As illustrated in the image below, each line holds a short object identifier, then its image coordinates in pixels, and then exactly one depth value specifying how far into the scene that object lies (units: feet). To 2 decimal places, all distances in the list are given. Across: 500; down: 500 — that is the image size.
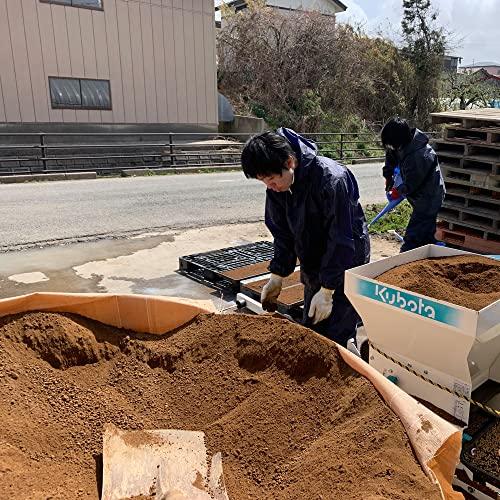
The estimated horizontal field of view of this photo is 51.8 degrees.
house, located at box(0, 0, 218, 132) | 42.19
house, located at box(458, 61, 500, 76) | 210.38
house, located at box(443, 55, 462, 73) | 83.93
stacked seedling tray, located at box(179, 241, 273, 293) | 16.63
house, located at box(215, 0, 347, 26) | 81.95
